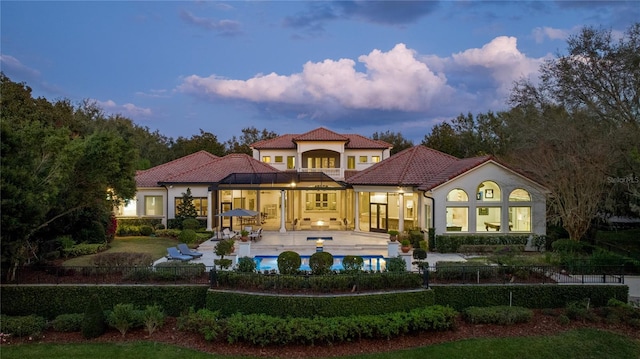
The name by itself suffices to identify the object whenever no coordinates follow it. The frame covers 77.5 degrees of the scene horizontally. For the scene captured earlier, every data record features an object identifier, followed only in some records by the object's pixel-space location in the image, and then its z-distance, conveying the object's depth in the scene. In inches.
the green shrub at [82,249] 805.2
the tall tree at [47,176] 519.2
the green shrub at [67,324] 540.7
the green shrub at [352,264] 601.0
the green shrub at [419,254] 713.0
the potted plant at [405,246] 794.8
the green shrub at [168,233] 1051.2
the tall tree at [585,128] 847.7
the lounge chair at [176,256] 777.6
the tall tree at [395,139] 2339.9
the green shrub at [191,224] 1067.9
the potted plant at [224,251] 629.9
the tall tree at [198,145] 1929.9
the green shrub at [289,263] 595.2
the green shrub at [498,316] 553.3
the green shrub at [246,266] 612.1
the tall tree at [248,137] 2497.5
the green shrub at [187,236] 910.3
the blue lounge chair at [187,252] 804.6
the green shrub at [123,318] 527.8
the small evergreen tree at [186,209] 1113.6
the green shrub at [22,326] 526.3
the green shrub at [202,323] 511.5
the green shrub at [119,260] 642.2
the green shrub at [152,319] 532.8
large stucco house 901.2
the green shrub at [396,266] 603.8
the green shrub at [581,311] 565.6
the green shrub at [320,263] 592.4
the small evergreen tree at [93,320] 522.3
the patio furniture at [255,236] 955.7
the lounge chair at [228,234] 1010.3
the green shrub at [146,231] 1075.9
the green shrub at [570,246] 831.1
